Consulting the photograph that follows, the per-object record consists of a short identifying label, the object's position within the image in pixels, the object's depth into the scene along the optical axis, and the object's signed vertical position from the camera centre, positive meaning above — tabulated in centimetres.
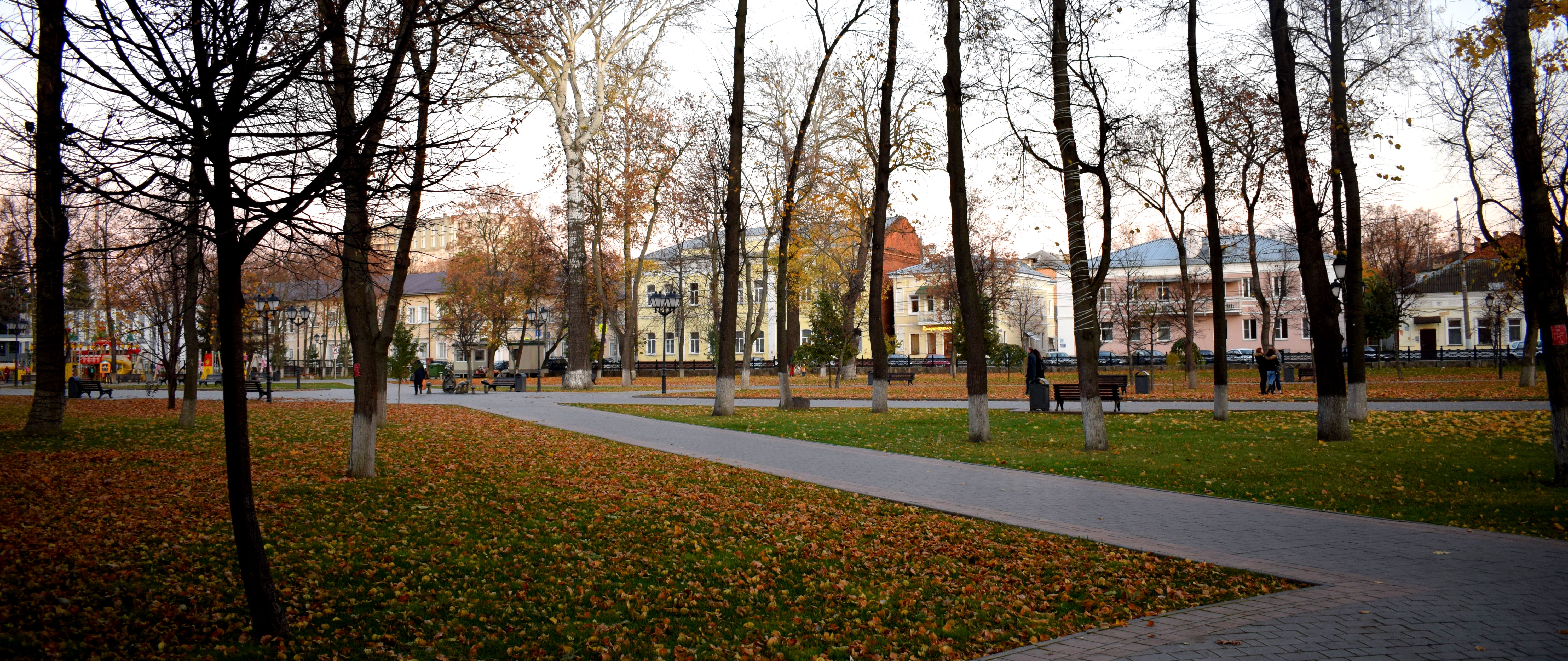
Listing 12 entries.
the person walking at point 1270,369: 2678 -62
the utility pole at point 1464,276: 4234 +384
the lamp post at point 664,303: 3512 +227
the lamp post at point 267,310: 2927 +197
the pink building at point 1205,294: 5069 +365
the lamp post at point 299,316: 3447 +203
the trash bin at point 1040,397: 2119 -108
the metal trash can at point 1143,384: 2919 -109
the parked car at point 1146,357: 5225 -43
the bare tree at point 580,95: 3306 +1013
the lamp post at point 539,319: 4778 +246
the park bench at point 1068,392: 2017 -93
